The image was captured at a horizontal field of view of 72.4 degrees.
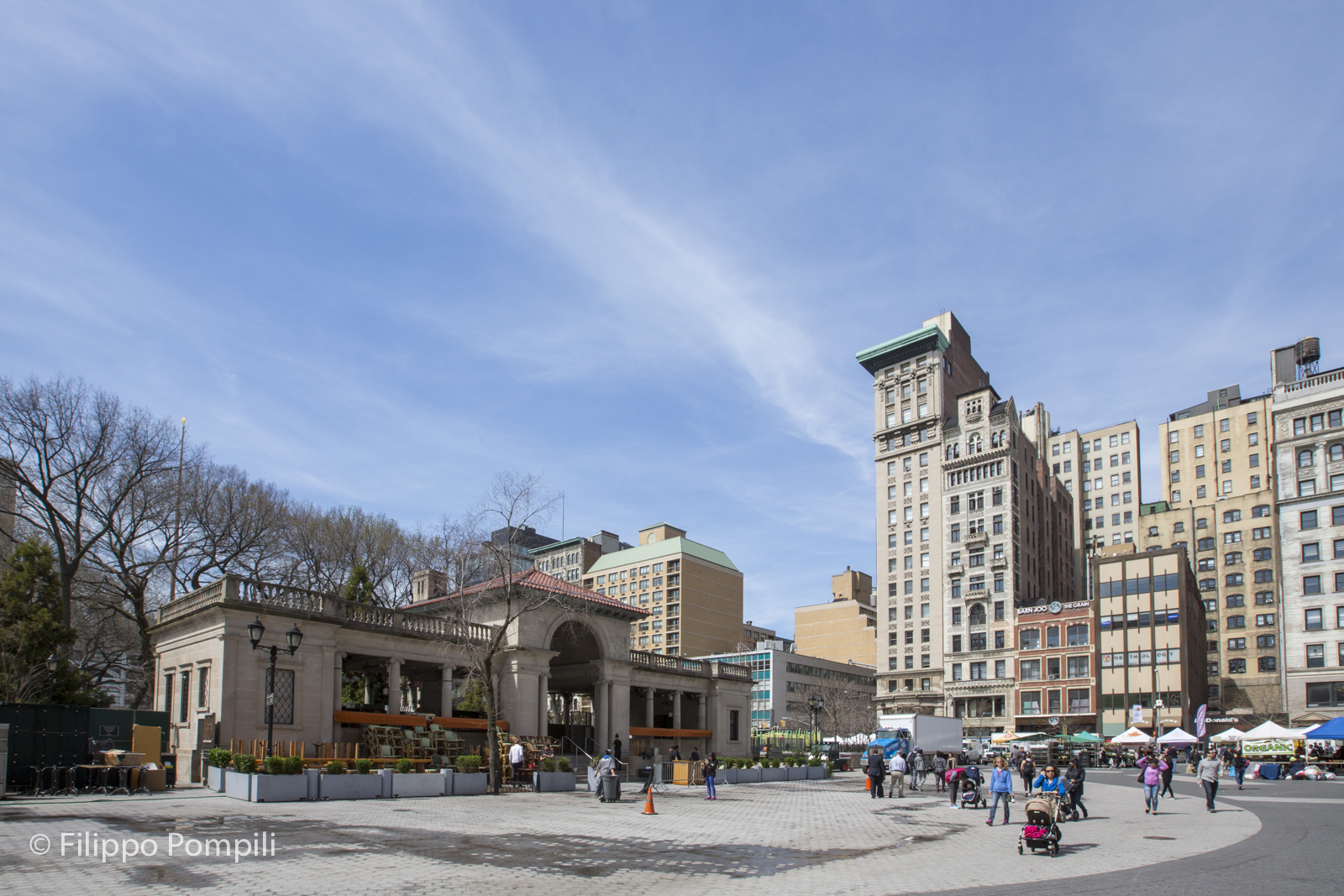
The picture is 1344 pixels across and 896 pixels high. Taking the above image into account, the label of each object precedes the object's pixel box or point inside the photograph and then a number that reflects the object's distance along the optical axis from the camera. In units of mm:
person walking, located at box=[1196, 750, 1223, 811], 26141
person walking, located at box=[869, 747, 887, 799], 32594
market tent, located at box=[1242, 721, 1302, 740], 49125
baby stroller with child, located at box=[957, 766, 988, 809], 28344
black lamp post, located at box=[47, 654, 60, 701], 36688
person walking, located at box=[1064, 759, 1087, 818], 24312
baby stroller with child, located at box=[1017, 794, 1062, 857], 17156
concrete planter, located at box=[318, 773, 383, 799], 24703
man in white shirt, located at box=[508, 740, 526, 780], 31688
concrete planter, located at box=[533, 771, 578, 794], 30688
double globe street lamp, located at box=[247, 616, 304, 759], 25438
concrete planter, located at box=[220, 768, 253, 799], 23523
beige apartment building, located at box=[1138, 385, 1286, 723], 97500
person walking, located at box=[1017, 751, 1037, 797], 31622
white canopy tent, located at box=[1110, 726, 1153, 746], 51125
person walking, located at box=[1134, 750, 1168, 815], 26078
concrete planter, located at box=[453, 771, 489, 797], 28281
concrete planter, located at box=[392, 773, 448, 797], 26438
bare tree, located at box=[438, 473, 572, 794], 33375
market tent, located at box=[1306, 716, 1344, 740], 42969
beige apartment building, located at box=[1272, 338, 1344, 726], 76019
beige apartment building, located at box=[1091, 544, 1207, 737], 80250
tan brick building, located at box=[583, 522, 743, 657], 138875
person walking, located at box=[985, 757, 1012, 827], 22703
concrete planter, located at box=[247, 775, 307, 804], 23172
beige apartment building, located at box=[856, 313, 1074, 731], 97375
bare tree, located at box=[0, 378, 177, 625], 39812
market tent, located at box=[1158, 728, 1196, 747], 45281
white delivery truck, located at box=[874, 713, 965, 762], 49219
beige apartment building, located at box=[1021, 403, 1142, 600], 129875
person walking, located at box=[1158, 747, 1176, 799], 29375
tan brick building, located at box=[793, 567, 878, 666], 139000
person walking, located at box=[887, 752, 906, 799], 33094
